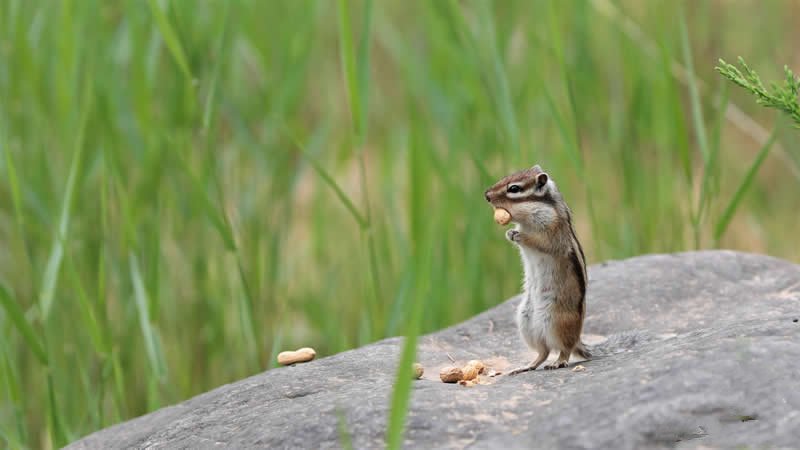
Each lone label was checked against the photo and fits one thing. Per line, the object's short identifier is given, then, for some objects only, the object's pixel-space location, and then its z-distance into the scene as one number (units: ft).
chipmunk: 17.71
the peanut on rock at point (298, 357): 19.22
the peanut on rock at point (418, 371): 17.24
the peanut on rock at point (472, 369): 16.72
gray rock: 12.51
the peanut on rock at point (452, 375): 16.43
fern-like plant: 15.42
